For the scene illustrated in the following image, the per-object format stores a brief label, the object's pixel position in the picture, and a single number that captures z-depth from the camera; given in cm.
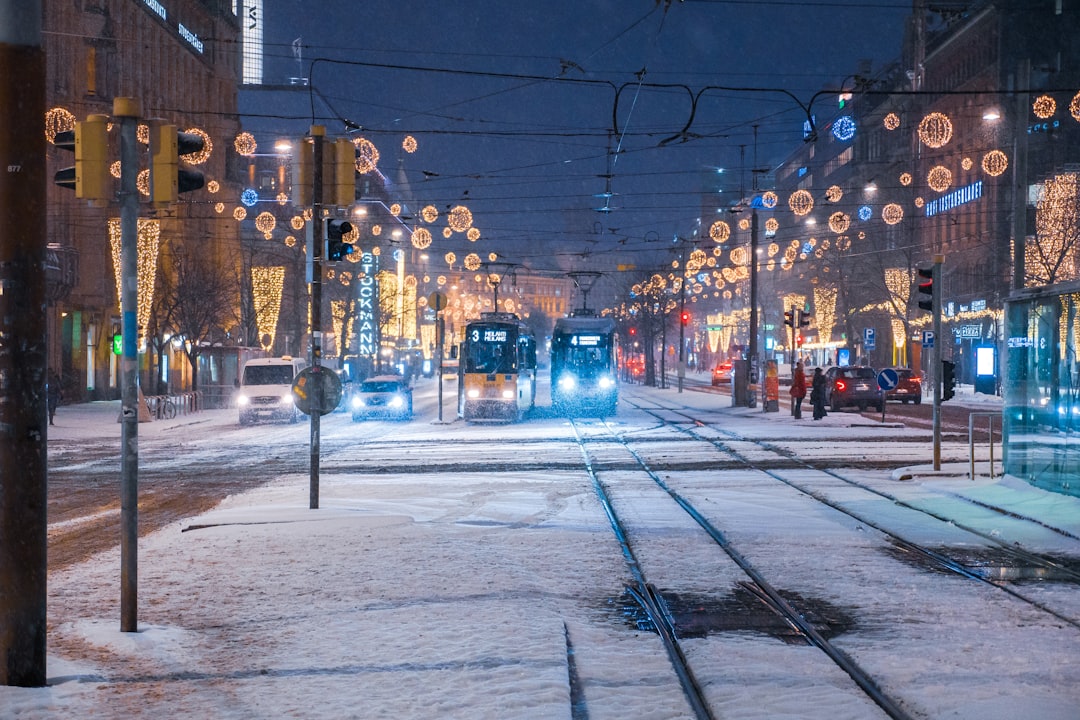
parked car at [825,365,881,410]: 4372
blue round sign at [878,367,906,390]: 2758
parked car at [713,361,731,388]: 8462
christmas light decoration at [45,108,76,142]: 3603
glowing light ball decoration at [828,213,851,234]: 4356
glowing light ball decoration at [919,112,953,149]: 3064
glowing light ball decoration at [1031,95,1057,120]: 3794
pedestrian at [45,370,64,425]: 3778
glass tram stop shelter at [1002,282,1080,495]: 1565
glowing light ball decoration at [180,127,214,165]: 5016
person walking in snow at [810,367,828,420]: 3850
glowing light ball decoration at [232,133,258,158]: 3775
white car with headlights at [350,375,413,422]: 4188
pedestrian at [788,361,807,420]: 3869
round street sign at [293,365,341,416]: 1420
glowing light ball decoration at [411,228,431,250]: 4384
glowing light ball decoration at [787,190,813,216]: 4134
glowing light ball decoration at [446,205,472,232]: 4047
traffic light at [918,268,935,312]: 2006
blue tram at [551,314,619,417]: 4266
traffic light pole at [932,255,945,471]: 1942
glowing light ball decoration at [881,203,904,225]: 5097
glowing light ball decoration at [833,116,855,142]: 3959
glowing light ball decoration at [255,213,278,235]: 4781
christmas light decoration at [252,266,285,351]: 5497
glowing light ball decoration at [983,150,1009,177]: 3988
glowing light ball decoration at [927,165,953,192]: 4025
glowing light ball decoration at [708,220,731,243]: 4459
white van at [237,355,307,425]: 3975
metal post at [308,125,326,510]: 1424
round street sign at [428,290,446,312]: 3475
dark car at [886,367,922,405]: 5134
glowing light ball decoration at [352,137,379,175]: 3544
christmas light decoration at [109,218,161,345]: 4119
